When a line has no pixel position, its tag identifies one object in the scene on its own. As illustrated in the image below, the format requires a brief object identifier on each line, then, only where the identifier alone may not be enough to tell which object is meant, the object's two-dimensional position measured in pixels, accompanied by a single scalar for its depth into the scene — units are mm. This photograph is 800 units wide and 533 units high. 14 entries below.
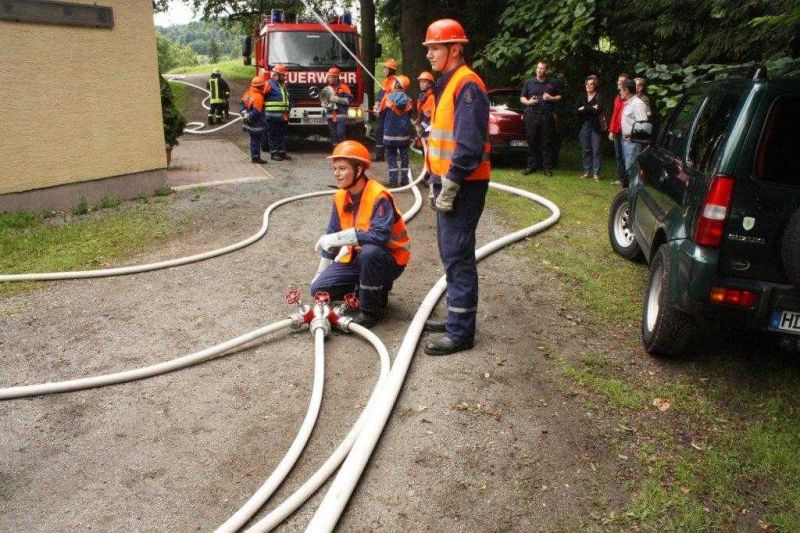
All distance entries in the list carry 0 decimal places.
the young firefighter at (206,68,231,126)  18688
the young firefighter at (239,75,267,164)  11391
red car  11125
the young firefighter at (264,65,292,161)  11750
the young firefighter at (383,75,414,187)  9516
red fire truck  13156
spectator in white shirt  8937
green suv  3414
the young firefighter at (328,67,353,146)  11672
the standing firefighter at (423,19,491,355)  3811
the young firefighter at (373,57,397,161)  10180
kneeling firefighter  4500
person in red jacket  9578
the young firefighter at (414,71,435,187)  9109
